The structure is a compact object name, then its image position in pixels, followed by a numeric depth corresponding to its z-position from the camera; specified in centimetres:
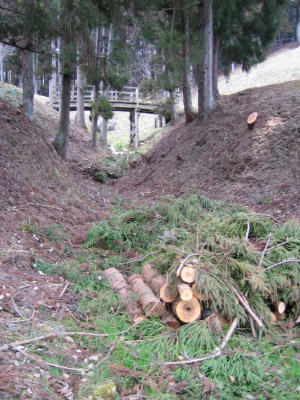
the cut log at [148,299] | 414
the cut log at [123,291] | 432
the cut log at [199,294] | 397
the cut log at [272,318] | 412
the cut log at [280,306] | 424
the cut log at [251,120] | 1103
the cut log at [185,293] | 394
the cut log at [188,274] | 404
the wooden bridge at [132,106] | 2533
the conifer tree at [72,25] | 848
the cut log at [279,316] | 428
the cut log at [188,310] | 397
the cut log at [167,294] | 410
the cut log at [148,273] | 474
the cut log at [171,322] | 406
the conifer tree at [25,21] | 806
